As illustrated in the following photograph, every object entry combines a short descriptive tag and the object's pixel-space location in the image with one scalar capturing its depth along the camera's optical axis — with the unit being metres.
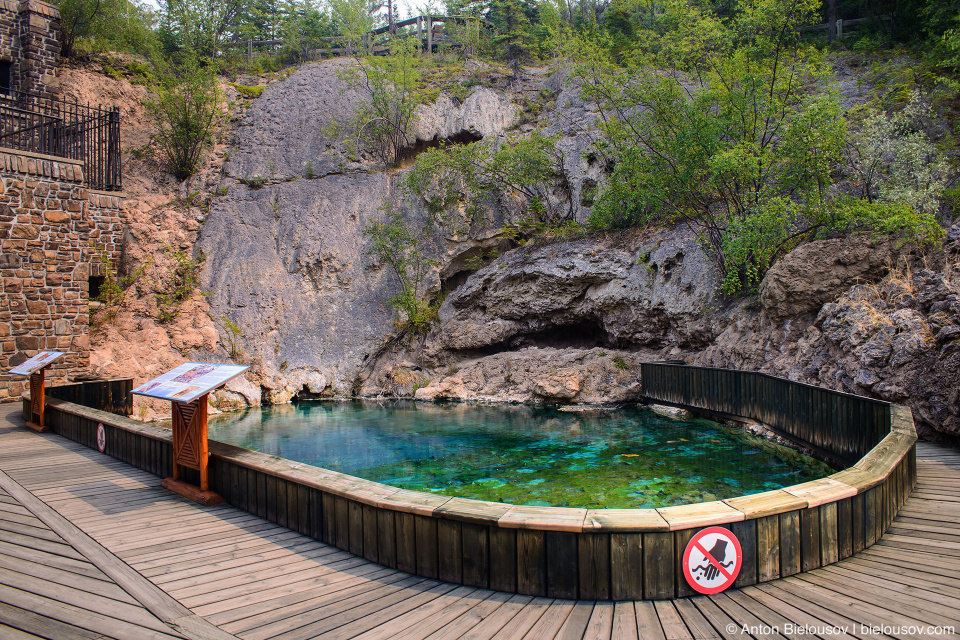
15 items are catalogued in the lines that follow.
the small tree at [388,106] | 21.80
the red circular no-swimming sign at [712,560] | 3.34
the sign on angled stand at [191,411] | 5.35
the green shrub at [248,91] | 24.34
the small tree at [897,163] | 11.80
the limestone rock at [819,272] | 10.41
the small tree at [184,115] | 20.41
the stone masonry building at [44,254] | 11.61
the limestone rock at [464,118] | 23.05
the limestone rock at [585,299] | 15.64
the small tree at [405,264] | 18.78
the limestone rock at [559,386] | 15.38
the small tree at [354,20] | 27.31
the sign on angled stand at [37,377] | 8.46
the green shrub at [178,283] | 17.42
